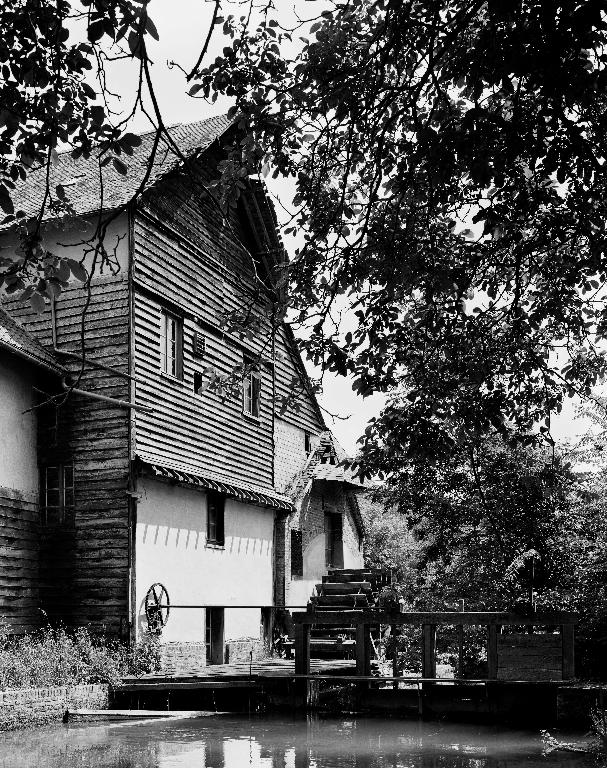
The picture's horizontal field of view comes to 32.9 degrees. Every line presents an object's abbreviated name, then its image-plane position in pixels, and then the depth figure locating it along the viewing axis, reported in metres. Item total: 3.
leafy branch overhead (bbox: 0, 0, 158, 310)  6.41
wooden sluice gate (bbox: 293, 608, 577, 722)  17.41
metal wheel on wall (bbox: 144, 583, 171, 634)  19.61
